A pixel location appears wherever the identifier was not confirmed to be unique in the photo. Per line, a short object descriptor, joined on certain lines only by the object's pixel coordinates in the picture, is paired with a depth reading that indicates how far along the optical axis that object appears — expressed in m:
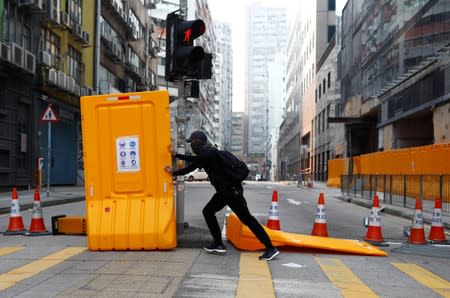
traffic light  8.52
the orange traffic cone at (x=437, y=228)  10.04
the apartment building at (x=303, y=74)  69.81
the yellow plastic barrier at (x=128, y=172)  7.91
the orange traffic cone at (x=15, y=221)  10.02
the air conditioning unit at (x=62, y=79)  27.00
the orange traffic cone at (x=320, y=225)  9.80
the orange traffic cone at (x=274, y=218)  9.80
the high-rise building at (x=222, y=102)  148.82
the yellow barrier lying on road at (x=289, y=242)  8.20
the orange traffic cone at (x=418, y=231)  9.61
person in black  7.57
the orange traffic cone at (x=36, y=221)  9.89
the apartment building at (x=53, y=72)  23.17
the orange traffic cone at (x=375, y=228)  9.54
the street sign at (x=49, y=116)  19.83
